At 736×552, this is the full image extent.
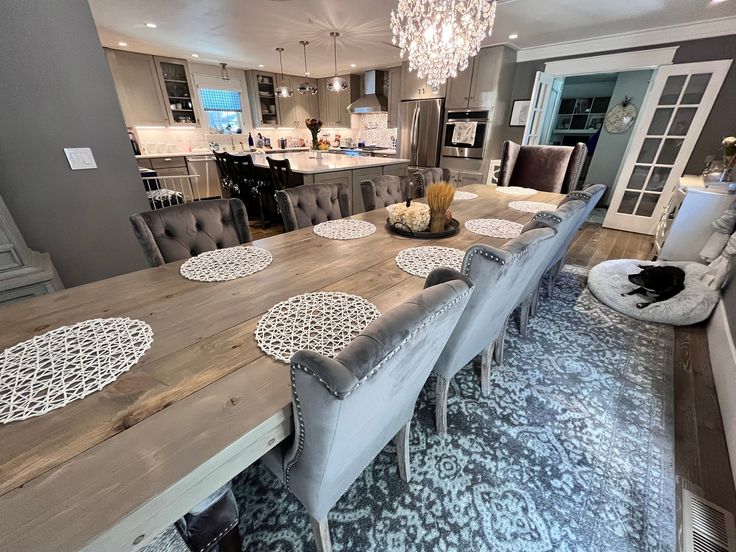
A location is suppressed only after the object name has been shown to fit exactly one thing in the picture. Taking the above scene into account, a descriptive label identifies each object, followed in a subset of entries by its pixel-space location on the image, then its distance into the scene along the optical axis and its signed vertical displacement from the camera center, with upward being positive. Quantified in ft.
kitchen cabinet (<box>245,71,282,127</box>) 21.57 +2.36
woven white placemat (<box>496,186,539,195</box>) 9.72 -1.60
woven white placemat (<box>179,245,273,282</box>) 4.02 -1.73
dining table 1.58 -1.80
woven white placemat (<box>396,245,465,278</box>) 4.34 -1.73
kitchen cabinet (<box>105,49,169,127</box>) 16.01 +2.22
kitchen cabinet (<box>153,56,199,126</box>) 17.60 +2.33
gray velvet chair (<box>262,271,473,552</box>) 1.74 -1.58
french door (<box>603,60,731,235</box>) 11.56 +0.00
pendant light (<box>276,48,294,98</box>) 18.04 +2.32
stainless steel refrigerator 17.11 +0.33
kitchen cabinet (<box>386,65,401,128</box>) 19.39 +2.51
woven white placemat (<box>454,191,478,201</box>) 8.94 -1.63
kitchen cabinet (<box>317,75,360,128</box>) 24.02 +2.09
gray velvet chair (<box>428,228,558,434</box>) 3.07 -1.71
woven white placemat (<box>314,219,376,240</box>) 5.65 -1.72
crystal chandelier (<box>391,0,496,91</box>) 7.11 +2.41
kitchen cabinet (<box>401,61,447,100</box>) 17.21 +2.59
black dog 7.69 -3.40
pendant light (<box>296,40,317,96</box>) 16.83 +2.36
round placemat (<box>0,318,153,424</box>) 2.19 -1.76
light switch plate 5.95 -0.52
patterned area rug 3.56 -4.28
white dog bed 7.29 -3.71
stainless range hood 20.93 +2.45
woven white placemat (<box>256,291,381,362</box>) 2.74 -1.74
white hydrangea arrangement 5.58 -1.37
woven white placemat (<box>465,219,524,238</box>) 5.83 -1.69
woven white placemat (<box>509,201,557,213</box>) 7.68 -1.63
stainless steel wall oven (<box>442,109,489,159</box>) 15.52 +0.23
